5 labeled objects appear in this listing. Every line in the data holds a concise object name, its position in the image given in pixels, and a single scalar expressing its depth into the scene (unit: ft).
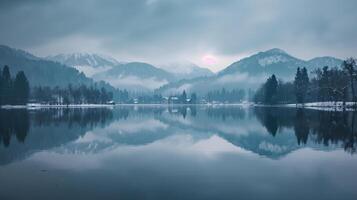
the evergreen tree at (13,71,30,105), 542.98
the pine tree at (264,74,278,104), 563.48
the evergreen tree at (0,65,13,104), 525.34
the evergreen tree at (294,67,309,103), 522.06
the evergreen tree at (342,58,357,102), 359.46
